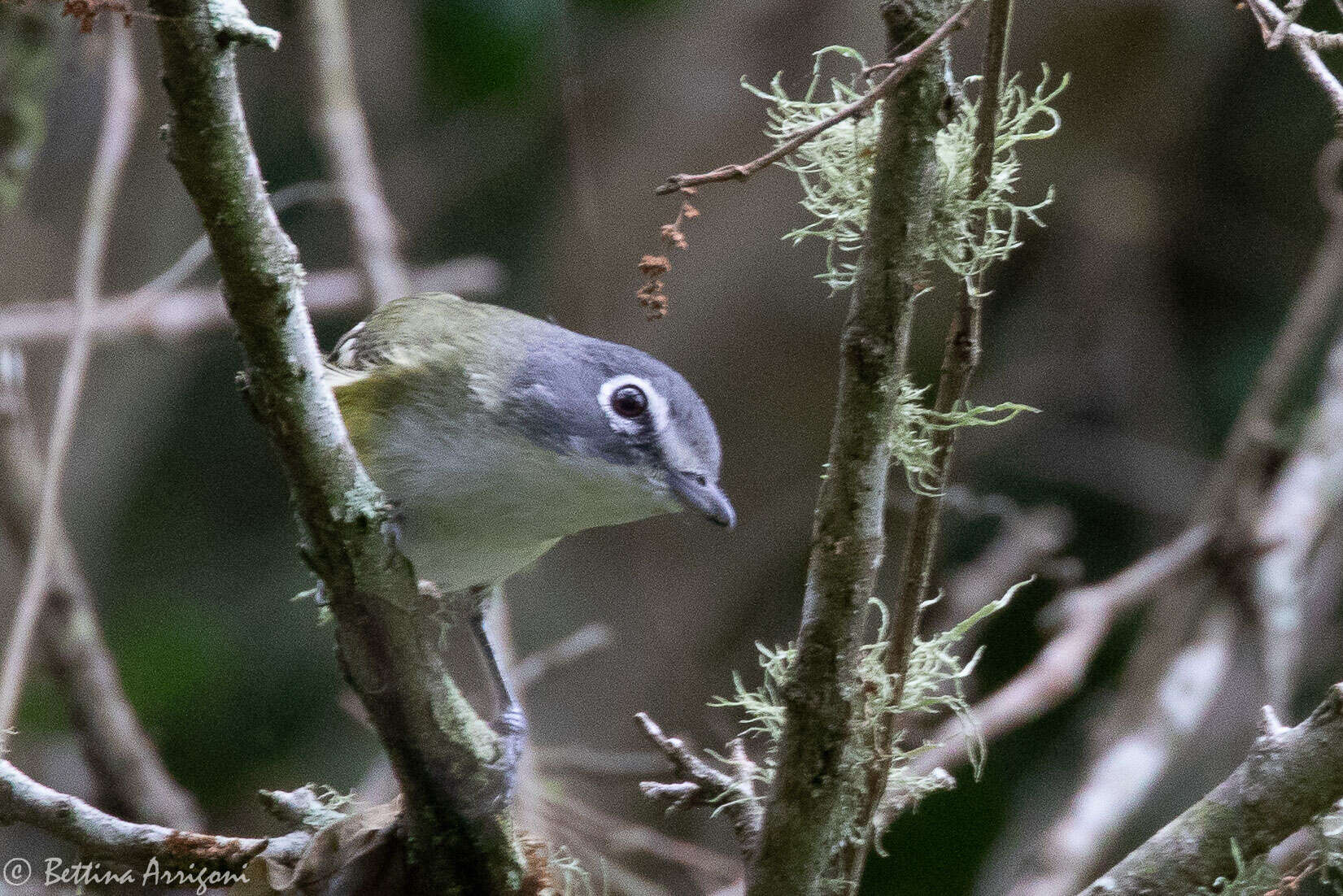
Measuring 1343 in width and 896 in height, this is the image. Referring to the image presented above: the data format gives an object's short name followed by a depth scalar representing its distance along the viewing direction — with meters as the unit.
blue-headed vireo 5.12
